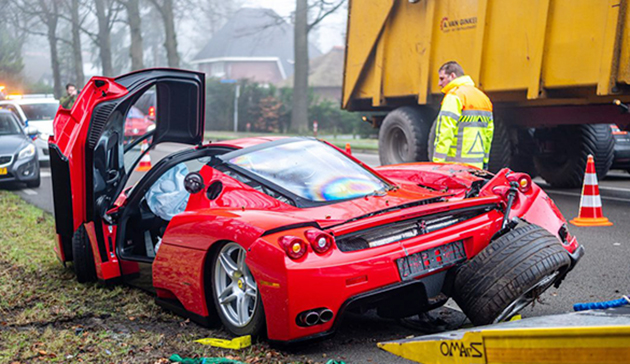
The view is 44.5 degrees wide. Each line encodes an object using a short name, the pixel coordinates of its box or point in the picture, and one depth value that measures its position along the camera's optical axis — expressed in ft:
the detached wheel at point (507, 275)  13.21
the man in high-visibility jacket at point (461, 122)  23.77
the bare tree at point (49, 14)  120.81
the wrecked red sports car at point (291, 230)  13.05
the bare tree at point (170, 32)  114.93
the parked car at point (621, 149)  42.50
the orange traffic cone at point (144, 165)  53.16
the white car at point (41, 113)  60.23
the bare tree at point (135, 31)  113.39
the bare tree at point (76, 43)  140.19
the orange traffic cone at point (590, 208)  27.84
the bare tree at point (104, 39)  135.67
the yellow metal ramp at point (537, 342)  8.73
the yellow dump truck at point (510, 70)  31.12
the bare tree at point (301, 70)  110.32
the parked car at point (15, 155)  42.68
